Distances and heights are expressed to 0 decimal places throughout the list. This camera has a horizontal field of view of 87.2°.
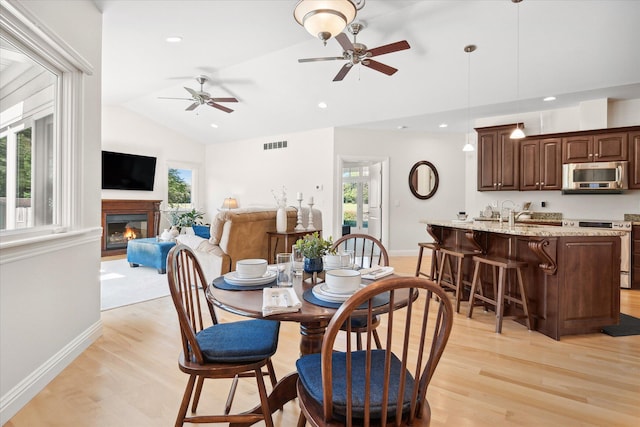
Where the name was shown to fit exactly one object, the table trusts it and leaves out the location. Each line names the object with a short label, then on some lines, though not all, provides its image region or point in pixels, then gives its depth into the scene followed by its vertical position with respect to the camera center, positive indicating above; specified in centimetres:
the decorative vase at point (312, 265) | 177 -28
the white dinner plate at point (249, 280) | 164 -34
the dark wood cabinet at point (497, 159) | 552 +89
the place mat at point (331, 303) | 133 -37
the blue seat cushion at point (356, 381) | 108 -61
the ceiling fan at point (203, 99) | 523 +180
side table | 466 -41
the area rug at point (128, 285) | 385 -99
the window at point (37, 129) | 196 +55
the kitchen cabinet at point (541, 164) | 517 +76
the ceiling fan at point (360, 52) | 330 +165
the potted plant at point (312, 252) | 176 -21
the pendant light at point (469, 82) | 411 +183
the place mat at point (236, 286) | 160 -37
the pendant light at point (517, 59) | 351 +189
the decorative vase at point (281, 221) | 470 -14
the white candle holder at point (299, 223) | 507 -19
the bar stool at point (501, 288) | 303 -73
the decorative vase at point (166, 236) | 550 -42
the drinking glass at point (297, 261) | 181 -27
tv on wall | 695 +85
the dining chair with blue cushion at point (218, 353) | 143 -63
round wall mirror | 706 +67
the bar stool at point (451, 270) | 354 -68
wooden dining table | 126 -39
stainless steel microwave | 470 +51
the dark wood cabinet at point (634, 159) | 461 +73
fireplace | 693 -25
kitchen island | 287 -58
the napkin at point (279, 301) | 127 -36
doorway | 698 +33
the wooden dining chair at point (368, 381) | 100 -61
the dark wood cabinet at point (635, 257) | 458 -61
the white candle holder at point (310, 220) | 528 -14
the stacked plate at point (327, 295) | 138 -35
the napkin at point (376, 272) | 177 -33
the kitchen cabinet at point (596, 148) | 471 +94
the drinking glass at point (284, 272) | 162 -30
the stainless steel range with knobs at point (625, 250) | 459 -52
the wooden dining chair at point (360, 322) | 189 -64
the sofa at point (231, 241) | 413 -39
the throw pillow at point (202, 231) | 639 -39
